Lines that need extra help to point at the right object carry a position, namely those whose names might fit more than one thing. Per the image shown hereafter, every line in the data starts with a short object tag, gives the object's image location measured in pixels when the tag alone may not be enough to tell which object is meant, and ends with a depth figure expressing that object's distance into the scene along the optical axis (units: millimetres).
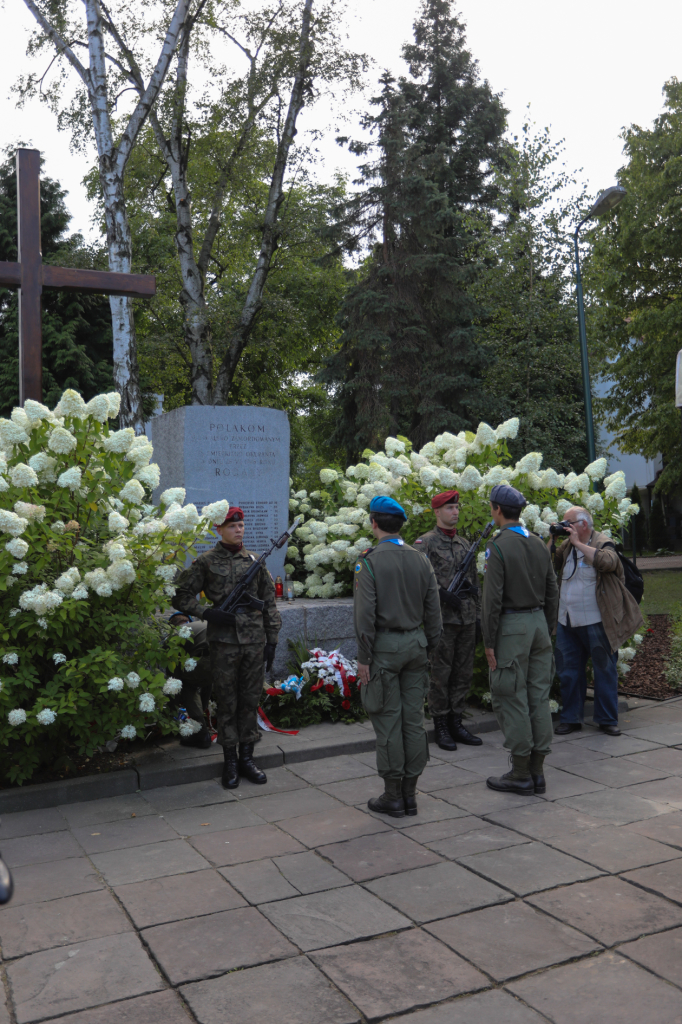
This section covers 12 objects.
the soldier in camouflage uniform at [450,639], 6754
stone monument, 8680
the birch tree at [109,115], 13953
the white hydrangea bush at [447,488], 7797
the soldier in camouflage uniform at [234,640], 5875
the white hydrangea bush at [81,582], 5285
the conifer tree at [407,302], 22500
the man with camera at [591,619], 7008
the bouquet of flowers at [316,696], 7133
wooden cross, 7160
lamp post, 14145
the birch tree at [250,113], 17469
